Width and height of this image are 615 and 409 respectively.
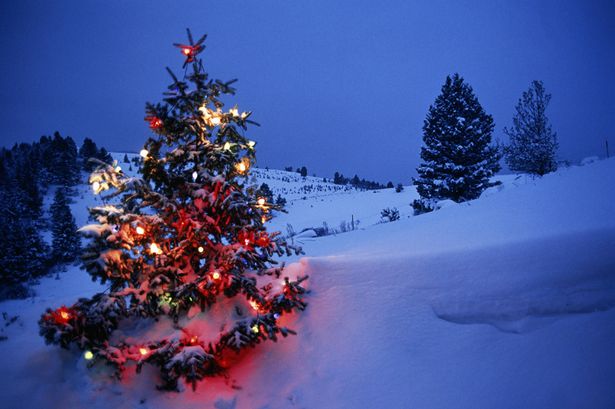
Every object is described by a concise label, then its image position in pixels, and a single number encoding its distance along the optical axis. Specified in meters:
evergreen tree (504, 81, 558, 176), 17.77
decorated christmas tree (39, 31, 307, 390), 2.90
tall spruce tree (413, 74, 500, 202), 17.20
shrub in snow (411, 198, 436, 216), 15.79
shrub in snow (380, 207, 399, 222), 15.33
